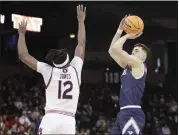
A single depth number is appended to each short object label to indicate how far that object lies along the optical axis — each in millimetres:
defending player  6293
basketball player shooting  6879
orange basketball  7164
